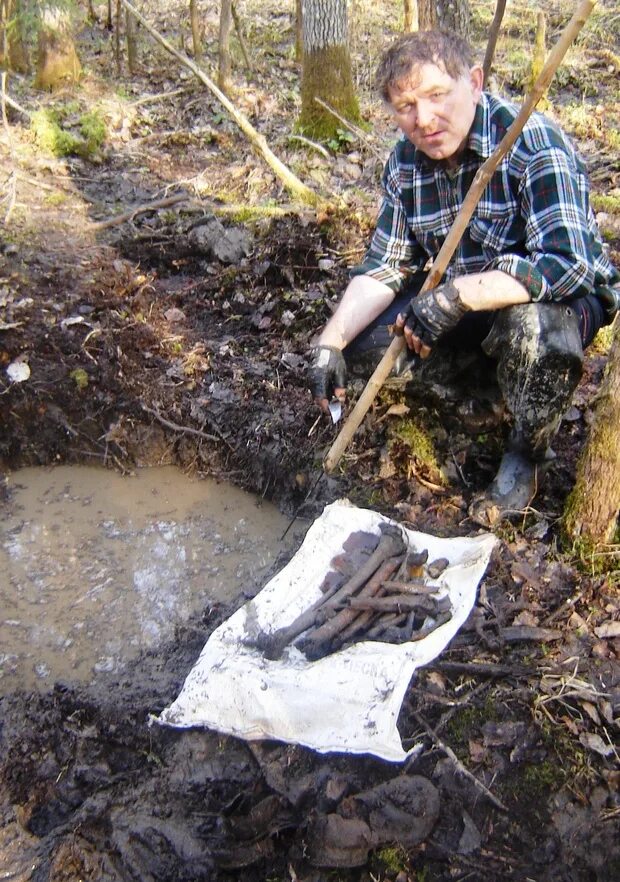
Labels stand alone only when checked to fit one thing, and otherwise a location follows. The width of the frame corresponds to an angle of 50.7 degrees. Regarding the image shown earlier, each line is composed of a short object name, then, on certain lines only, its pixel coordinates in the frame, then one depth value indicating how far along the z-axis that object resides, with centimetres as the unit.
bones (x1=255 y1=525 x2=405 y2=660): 241
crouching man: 254
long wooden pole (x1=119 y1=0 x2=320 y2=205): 533
